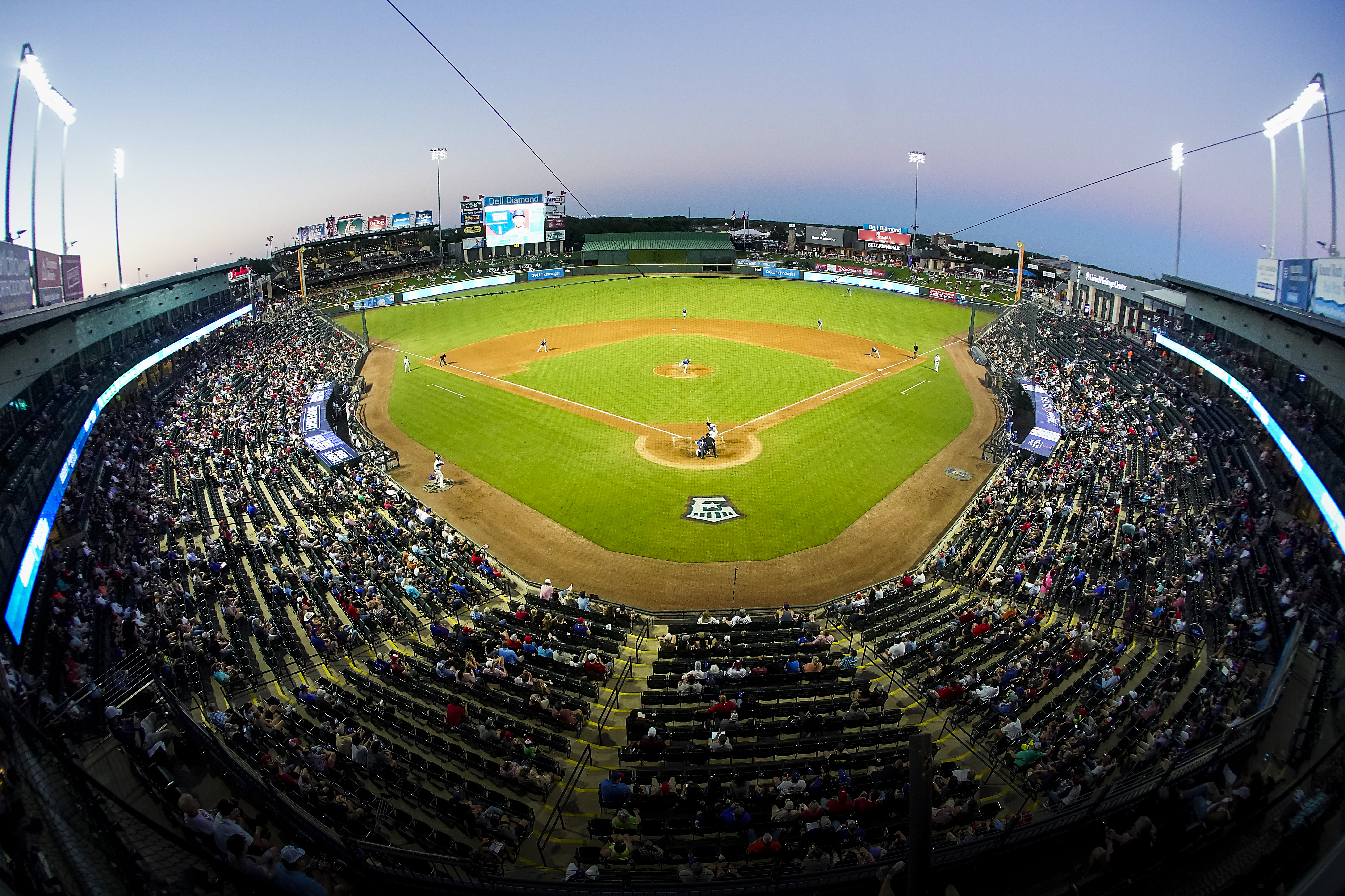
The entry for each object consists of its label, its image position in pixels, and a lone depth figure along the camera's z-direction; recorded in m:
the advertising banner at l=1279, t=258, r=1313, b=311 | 23.12
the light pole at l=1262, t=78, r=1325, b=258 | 23.42
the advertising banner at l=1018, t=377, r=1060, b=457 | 29.16
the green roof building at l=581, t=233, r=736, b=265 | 93.44
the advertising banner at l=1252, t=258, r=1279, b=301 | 25.81
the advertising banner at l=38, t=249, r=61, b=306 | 23.48
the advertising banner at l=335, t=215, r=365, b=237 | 83.62
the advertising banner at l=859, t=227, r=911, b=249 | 87.94
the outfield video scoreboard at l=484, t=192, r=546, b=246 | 88.75
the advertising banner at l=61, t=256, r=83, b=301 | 26.00
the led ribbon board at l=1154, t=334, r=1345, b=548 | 17.47
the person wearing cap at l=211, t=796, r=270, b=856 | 8.65
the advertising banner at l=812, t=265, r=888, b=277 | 83.38
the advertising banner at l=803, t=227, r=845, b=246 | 94.94
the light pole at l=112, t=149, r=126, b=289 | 36.22
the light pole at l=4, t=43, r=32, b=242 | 22.12
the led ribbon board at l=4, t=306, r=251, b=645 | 13.51
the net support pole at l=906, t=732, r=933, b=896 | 5.67
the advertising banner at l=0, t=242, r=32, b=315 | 19.77
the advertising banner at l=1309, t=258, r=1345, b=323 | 21.11
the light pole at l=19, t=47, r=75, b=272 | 22.91
